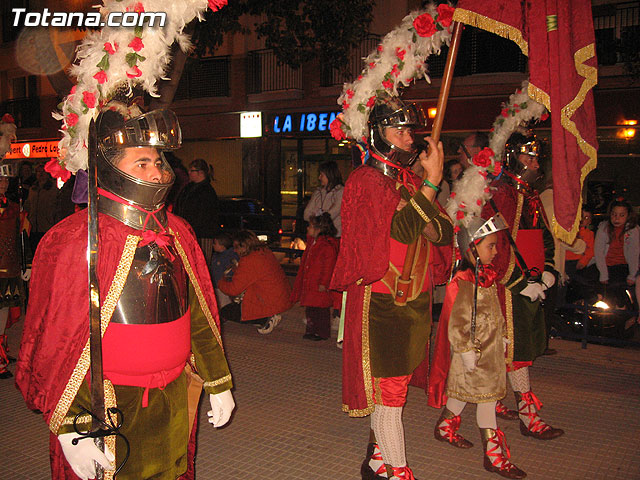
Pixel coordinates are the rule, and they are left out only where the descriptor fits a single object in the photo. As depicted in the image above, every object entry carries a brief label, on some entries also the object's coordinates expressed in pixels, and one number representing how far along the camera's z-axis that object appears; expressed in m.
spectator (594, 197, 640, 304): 7.88
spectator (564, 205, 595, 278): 8.38
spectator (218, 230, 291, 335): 7.62
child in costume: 4.08
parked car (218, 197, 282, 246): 15.95
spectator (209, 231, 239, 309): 8.34
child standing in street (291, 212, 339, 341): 7.31
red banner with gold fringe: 3.05
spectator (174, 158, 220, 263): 8.57
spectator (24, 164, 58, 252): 12.17
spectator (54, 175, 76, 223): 8.72
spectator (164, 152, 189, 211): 7.86
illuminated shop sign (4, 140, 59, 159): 24.15
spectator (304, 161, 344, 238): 8.36
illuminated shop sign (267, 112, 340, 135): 18.77
